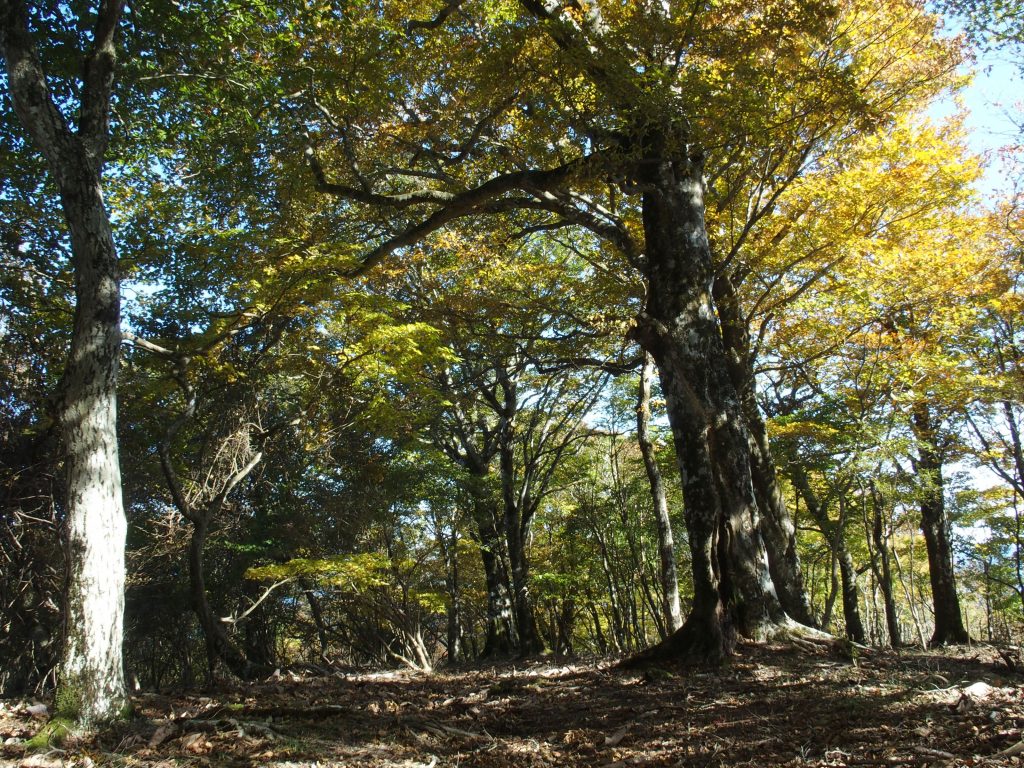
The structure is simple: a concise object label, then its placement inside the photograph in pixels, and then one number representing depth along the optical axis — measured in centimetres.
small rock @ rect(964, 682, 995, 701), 398
